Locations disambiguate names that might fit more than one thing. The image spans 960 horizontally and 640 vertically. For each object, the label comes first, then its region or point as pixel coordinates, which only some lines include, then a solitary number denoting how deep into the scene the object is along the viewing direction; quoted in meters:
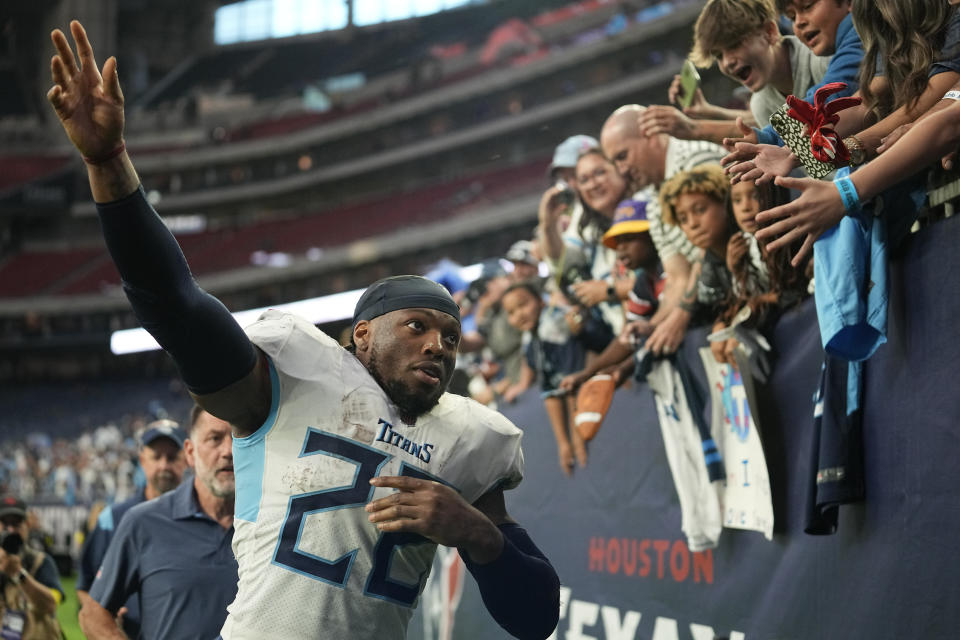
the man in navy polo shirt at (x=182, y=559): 3.77
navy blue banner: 3.07
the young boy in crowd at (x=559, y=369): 6.11
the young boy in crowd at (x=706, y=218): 4.39
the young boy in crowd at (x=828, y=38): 3.14
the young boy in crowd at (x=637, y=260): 5.11
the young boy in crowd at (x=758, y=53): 3.70
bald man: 4.77
